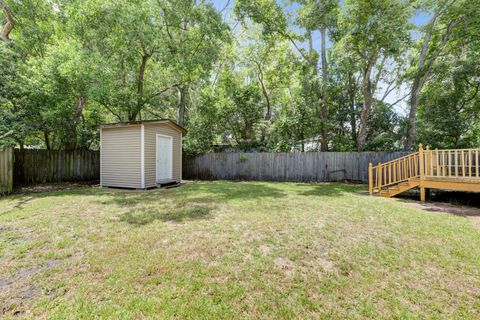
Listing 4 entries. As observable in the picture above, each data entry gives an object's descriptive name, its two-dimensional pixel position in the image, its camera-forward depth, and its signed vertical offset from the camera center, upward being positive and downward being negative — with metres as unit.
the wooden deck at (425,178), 5.32 -0.48
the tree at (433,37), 8.74 +5.98
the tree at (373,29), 7.92 +5.12
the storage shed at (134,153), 7.50 +0.31
